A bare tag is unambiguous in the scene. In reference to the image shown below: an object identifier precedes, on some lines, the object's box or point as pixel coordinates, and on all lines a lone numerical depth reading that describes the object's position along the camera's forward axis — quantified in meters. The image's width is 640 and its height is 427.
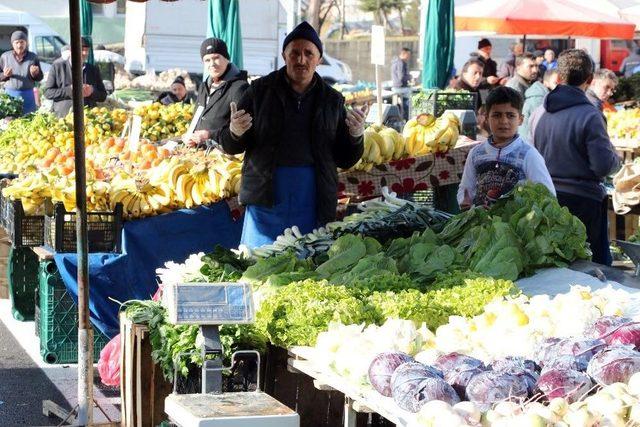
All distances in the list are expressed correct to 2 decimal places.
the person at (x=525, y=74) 13.38
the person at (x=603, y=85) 10.62
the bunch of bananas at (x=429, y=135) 8.77
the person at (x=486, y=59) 16.97
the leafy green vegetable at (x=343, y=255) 5.55
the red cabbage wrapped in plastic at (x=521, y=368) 3.57
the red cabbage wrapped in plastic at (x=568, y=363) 3.64
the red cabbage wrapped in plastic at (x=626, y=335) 3.88
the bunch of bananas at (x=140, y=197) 7.52
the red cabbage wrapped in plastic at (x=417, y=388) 3.54
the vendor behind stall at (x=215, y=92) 8.49
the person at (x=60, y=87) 14.14
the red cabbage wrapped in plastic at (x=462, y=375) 3.62
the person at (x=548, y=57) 24.51
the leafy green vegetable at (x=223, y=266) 5.46
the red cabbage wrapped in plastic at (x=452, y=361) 3.77
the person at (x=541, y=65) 21.53
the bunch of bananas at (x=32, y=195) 7.56
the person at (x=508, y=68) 20.19
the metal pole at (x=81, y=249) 4.89
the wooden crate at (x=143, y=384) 5.08
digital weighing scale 3.83
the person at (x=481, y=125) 10.58
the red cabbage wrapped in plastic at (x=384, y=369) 3.78
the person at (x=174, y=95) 16.21
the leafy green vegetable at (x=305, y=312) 4.59
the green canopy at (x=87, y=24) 16.20
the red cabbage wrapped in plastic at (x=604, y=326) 3.98
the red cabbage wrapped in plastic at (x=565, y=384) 3.48
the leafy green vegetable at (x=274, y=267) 5.45
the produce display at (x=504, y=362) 3.36
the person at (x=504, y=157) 6.36
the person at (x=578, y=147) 7.20
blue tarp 7.22
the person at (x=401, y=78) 24.70
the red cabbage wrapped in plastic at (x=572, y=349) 3.75
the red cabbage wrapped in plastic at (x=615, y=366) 3.55
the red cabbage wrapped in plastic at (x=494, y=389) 3.48
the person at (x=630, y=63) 26.37
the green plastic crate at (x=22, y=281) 8.18
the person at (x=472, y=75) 12.77
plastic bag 6.09
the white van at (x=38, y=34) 30.31
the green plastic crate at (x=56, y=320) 7.08
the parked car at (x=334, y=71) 33.34
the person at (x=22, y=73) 18.36
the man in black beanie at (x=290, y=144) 6.49
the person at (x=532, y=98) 10.90
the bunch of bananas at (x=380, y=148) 8.35
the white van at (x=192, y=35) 31.48
